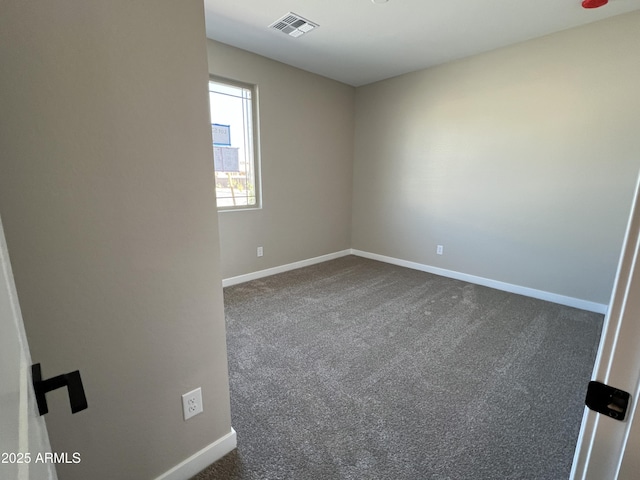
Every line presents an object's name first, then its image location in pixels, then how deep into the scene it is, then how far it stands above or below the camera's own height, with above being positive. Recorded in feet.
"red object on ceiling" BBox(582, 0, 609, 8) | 7.40 +4.49
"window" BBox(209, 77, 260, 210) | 10.72 +1.37
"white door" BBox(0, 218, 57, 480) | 1.01 -0.91
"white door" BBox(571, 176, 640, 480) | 1.53 -0.98
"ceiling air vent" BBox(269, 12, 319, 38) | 8.48 +4.58
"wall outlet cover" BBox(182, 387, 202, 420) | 4.00 -3.03
